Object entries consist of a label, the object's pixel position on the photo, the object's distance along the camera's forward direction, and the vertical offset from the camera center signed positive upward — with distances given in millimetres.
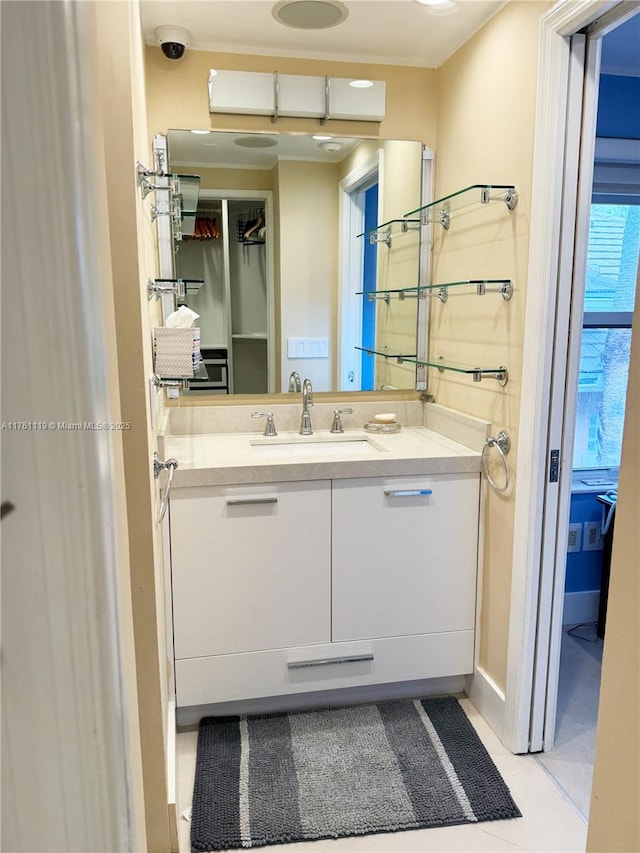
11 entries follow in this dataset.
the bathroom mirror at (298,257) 2391 +203
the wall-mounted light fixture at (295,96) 2262 +764
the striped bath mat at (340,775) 1745 -1373
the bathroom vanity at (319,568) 1996 -831
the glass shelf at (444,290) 1937 +69
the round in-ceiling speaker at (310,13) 1931 +910
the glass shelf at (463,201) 1894 +360
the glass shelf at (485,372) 1975 -199
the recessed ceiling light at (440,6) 1901 +901
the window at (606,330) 2680 -87
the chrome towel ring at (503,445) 1978 -419
